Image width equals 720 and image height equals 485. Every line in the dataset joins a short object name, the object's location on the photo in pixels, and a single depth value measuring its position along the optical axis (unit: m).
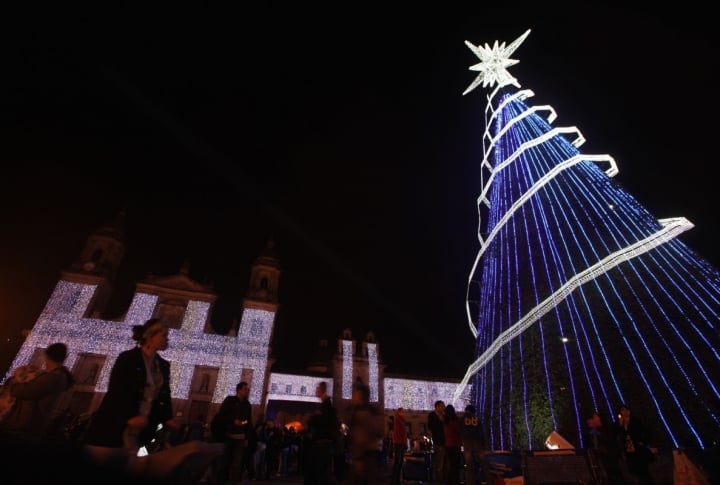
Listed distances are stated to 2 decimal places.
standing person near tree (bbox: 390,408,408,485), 8.59
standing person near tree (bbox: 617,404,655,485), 6.65
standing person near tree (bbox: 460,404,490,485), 7.79
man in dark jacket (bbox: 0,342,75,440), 4.17
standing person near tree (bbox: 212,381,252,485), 6.39
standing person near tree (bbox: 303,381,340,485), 5.79
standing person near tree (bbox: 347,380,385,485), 4.74
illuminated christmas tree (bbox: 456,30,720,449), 10.53
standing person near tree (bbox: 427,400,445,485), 8.04
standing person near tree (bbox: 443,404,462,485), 7.87
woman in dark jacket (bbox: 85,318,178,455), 3.06
